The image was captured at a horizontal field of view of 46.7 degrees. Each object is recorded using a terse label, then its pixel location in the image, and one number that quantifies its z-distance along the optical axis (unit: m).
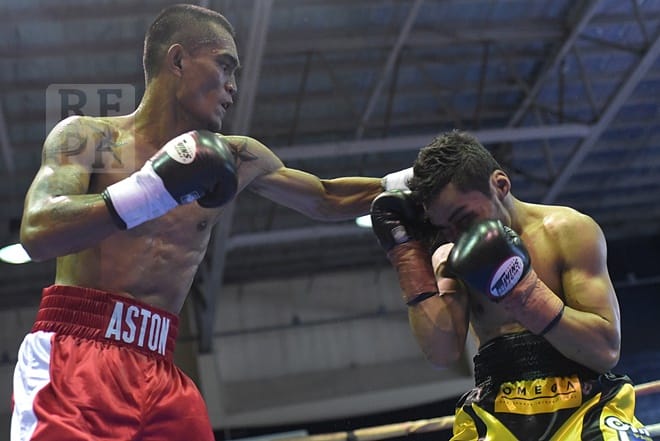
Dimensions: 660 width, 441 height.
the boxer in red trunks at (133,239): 1.62
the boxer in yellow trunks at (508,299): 1.77
